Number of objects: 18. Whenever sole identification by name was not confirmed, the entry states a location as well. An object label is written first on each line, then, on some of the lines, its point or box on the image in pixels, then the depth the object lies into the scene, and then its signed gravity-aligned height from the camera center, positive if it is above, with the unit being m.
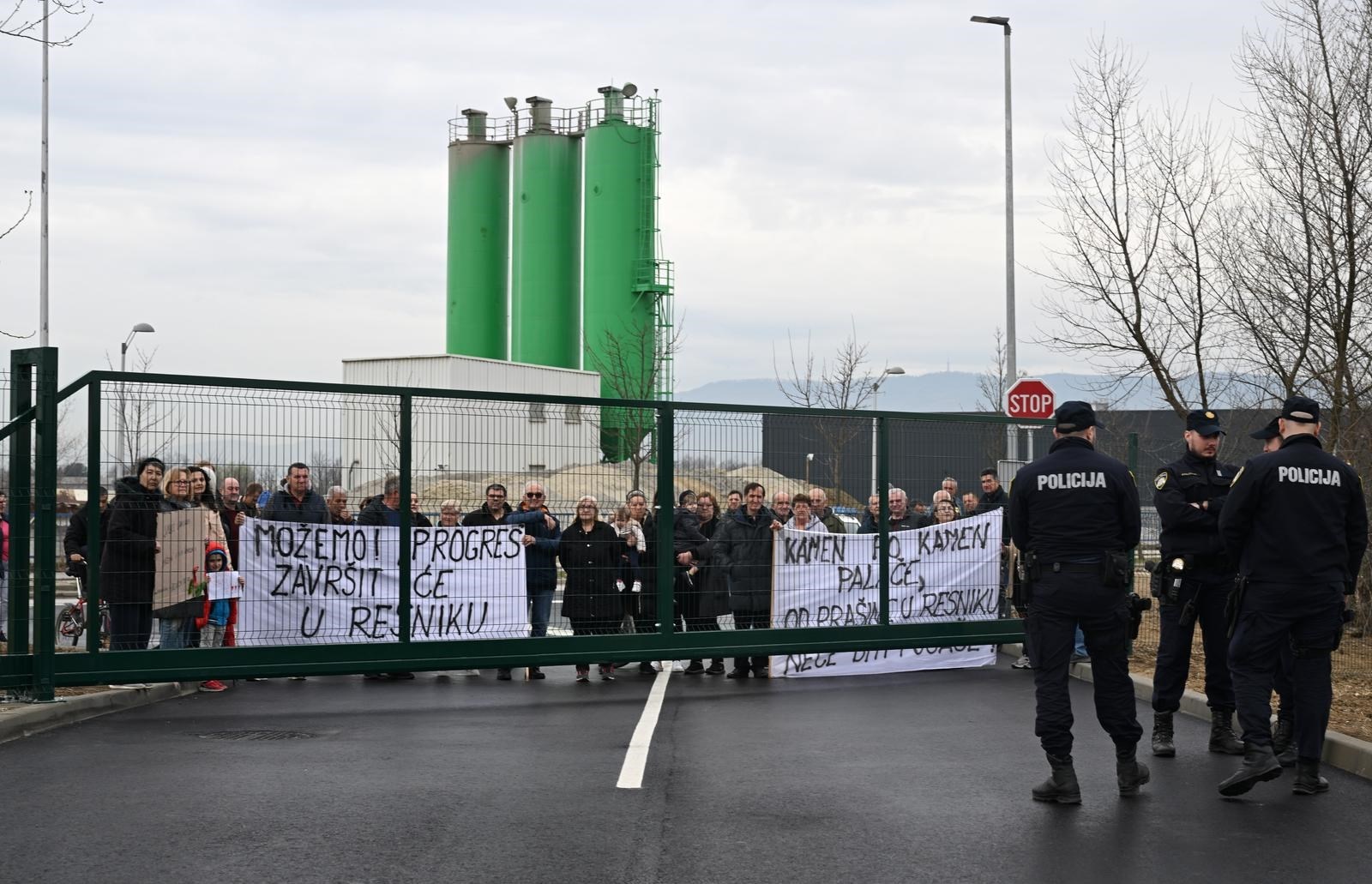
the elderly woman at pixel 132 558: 11.20 -0.85
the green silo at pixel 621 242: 51.97 +7.30
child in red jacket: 11.59 -1.33
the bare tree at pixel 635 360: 46.04 +2.95
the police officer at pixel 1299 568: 7.85 -0.61
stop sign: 20.55 +0.73
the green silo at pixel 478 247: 56.34 +7.65
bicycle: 13.67 -1.66
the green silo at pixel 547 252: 54.31 +7.21
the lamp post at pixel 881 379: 37.25 +1.81
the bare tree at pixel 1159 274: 16.86 +1.96
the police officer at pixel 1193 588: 9.05 -0.83
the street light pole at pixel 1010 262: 27.14 +3.48
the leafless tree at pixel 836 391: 38.47 +1.54
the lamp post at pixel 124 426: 11.13 +0.14
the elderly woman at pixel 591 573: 13.03 -1.09
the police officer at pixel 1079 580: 7.71 -0.68
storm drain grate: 9.73 -1.90
